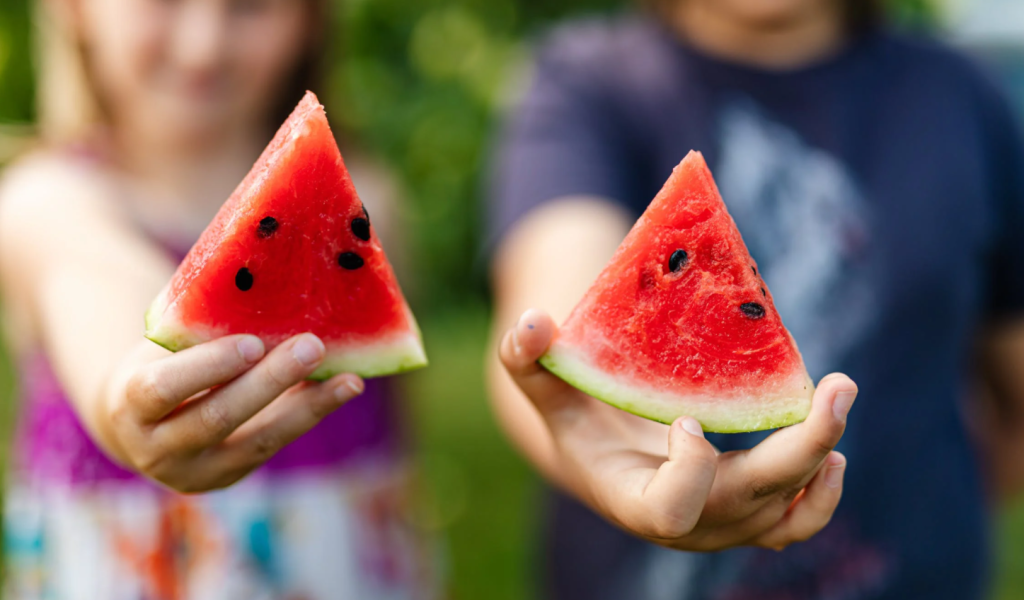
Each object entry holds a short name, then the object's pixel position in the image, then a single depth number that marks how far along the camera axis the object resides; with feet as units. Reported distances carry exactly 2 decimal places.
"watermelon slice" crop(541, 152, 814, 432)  2.09
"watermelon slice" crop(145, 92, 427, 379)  2.09
